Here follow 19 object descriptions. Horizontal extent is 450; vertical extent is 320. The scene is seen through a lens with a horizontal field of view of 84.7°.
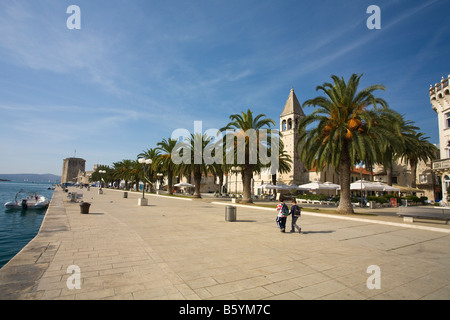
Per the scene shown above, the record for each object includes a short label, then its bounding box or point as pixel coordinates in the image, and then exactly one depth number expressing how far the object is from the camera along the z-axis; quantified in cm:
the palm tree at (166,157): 3664
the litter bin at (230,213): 1242
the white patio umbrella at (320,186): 2880
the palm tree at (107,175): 8950
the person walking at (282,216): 952
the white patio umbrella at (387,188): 2682
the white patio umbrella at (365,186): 2553
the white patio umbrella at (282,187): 3891
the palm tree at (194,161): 3319
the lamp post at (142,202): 2052
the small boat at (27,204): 2598
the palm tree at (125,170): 6421
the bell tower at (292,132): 5959
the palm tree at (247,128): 2472
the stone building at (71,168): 17905
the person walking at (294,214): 958
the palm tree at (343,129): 1645
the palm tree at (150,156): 4564
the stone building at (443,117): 2672
